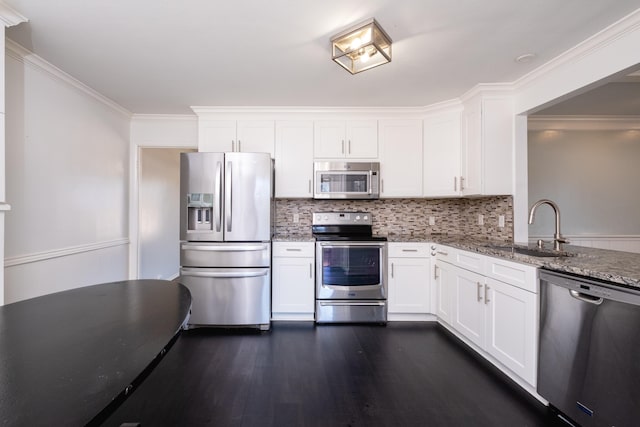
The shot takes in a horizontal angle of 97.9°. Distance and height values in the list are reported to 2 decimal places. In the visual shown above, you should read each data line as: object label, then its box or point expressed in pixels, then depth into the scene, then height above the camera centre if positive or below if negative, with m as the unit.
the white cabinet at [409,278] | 2.96 -0.68
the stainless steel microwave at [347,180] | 3.17 +0.39
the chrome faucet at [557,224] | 2.15 -0.08
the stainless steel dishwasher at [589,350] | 1.26 -0.68
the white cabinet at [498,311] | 1.75 -0.72
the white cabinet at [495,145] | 2.64 +0.66
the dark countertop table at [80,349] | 0.56 -0.38
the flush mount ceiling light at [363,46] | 1.72 +1.10
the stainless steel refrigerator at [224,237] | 2.75 -0.24
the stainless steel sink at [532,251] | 2.00 -0.28
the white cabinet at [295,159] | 3.19 +0.62
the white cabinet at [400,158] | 3.22 +0.65
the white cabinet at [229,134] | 3.17 +0.90
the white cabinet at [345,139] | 3.20 +0.86
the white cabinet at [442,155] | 3.02 +0.65
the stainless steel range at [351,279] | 2.92 -0.69
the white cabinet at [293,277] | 2.94 -0.67
